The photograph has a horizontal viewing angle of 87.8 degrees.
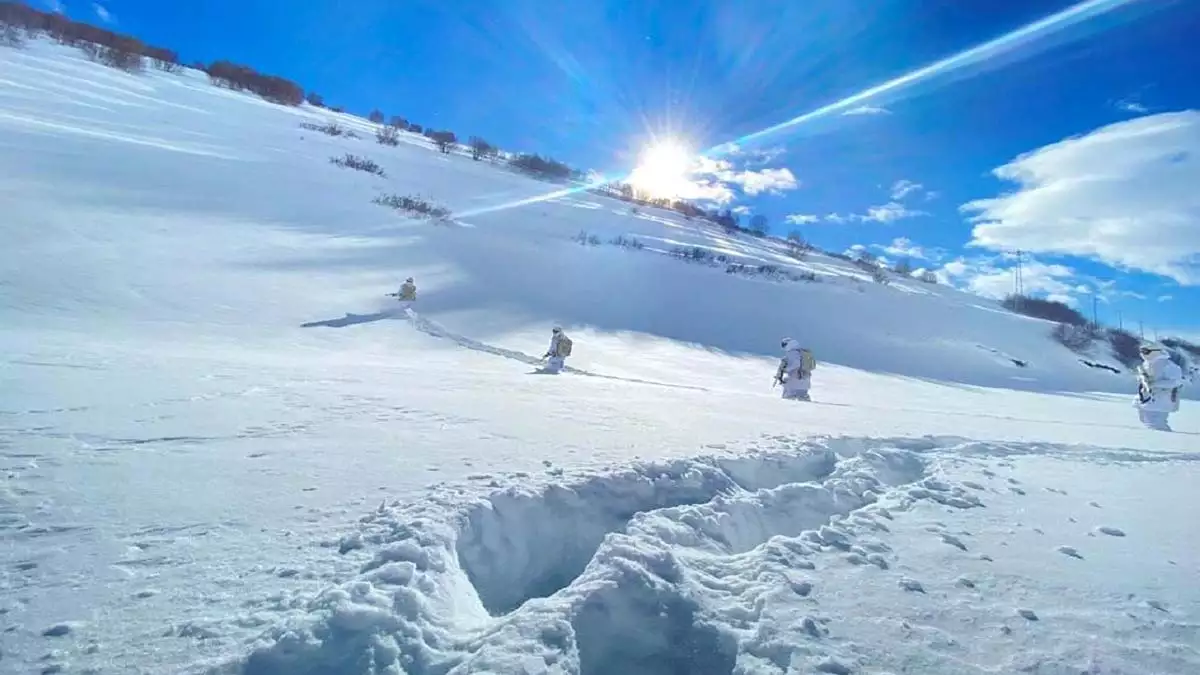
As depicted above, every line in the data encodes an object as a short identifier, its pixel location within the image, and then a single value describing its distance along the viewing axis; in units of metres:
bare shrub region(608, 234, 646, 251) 33.03
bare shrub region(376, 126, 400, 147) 44.57
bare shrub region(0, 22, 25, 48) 34.19
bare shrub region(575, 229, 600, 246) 31.66
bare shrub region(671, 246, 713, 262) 33.78
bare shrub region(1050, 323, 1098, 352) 33.38
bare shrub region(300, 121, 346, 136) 40.66
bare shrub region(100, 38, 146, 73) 39.41
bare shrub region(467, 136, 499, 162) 52.88
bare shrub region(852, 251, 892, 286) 42.71
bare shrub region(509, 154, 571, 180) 54.41
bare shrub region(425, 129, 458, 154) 53.73
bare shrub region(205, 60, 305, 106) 51.55
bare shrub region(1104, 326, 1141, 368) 34.72
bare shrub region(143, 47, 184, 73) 45.58
